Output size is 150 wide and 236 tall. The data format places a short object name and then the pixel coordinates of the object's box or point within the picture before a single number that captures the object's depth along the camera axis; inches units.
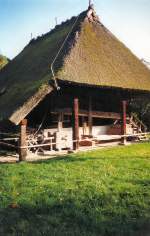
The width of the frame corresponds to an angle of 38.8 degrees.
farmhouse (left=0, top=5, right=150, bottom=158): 371.2
